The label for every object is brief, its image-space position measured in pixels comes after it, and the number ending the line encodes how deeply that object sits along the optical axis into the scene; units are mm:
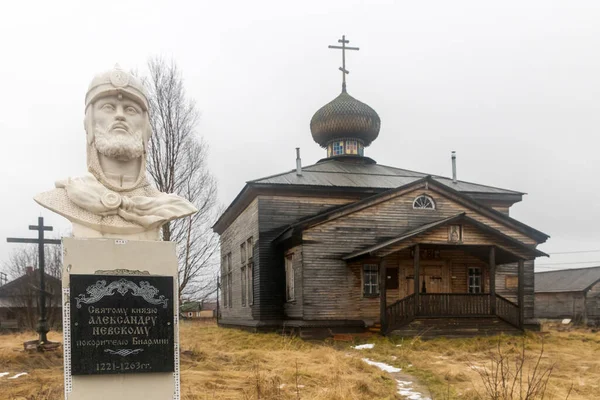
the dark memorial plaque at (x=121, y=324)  5348
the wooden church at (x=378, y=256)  16766
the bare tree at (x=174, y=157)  18469
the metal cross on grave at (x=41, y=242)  13867
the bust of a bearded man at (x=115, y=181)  5918
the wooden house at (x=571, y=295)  34219
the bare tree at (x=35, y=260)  30948
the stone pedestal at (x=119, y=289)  5352
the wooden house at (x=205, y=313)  52406
